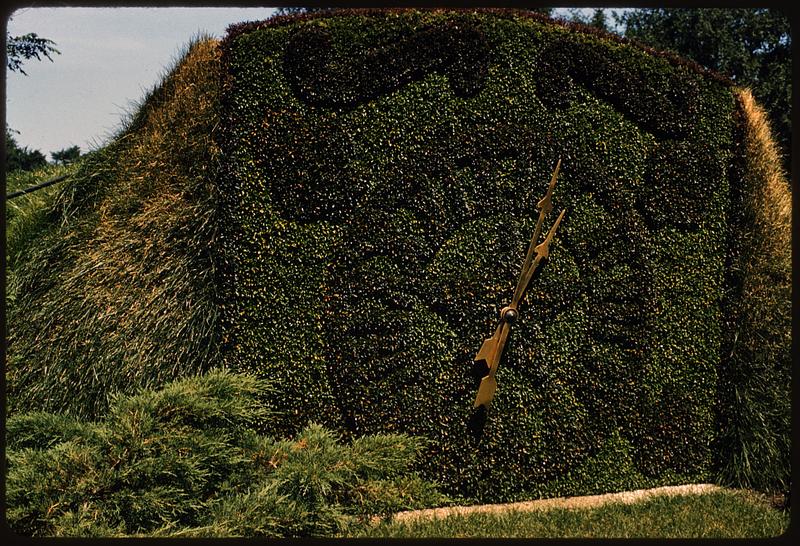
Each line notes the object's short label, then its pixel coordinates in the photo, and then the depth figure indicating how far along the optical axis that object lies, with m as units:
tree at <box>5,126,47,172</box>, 16.97
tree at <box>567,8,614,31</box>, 18.97
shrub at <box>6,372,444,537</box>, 4.00
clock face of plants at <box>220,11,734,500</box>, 5.25
